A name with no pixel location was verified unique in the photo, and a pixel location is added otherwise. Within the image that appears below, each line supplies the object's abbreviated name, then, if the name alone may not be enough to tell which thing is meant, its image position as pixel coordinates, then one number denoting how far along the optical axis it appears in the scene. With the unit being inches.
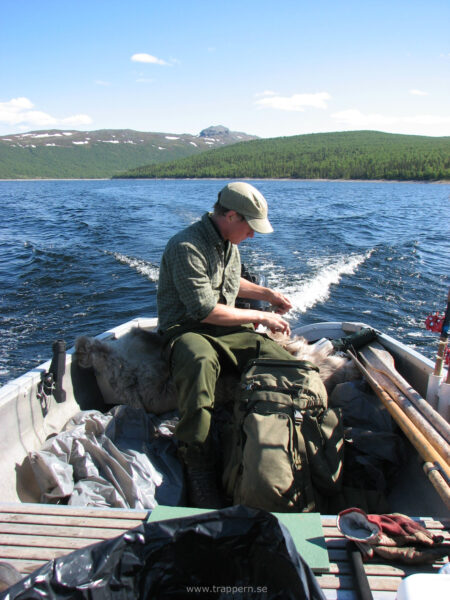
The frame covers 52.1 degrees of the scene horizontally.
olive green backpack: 85.7
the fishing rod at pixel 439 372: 110.5
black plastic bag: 52.4
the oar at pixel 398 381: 92.7
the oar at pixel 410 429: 82.5
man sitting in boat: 100.3
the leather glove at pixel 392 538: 65.4
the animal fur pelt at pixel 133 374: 130.1
